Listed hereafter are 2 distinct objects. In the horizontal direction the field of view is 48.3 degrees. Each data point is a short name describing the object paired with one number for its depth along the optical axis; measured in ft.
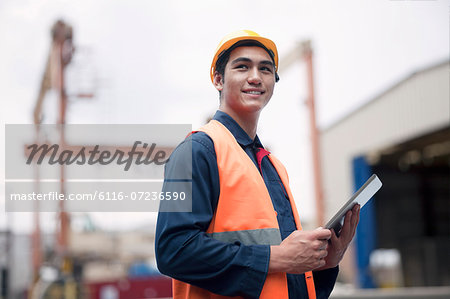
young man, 4.68
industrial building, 53.92
